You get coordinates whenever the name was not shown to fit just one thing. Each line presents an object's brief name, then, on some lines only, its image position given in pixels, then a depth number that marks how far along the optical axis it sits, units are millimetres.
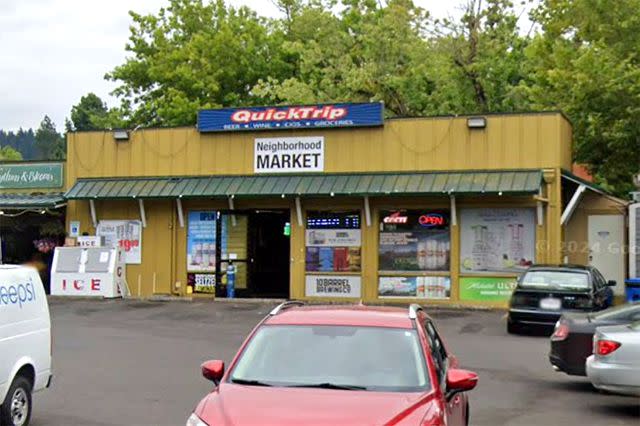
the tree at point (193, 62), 43031
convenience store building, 22359
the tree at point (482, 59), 33688
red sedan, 5258
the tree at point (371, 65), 34844
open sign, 23016
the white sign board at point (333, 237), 23641
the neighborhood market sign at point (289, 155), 23906
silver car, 9219
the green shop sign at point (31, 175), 26828
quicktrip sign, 23453
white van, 8195
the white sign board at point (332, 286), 23547
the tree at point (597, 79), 24688
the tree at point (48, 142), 124094
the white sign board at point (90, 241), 25188
